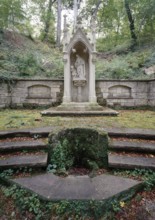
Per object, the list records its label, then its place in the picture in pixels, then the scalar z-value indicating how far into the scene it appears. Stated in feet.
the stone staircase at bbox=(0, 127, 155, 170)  8.80
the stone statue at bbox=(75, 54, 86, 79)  23.81
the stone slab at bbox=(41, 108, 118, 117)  19.17
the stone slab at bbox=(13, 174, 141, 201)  6.75
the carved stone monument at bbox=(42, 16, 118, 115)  21.67
